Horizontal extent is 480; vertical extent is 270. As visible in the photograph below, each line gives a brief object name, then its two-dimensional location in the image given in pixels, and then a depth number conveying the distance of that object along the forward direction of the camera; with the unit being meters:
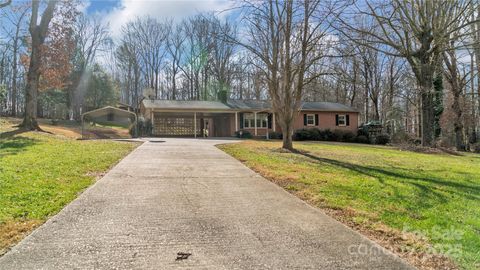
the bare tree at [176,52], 42.62
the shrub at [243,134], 27.11
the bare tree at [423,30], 17.02
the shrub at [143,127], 25.55
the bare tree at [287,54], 14.12
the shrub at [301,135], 27.19
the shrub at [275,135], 27.53
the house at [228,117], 27.78
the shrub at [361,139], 28.83
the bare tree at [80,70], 39.09
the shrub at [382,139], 28.36
